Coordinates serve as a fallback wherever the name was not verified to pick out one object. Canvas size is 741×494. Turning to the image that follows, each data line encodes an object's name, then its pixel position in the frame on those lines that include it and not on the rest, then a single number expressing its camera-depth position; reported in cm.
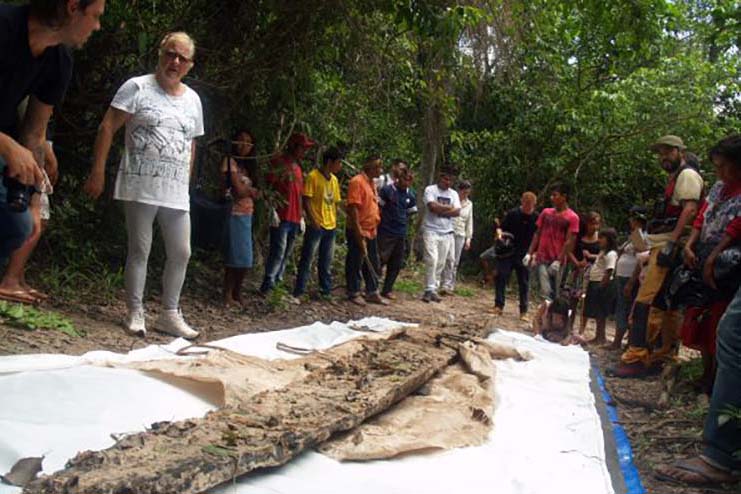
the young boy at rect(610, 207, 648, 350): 636
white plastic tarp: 241
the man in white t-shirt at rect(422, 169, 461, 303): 893
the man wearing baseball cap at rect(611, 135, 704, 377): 509
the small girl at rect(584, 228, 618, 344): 723
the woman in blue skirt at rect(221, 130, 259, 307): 612
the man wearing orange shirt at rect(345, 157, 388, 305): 785
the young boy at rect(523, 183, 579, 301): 771
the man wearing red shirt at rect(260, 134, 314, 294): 688
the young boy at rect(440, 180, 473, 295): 1020
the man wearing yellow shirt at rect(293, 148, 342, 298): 718
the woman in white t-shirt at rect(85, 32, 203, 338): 450
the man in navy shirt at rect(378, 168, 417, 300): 870
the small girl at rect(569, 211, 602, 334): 764
